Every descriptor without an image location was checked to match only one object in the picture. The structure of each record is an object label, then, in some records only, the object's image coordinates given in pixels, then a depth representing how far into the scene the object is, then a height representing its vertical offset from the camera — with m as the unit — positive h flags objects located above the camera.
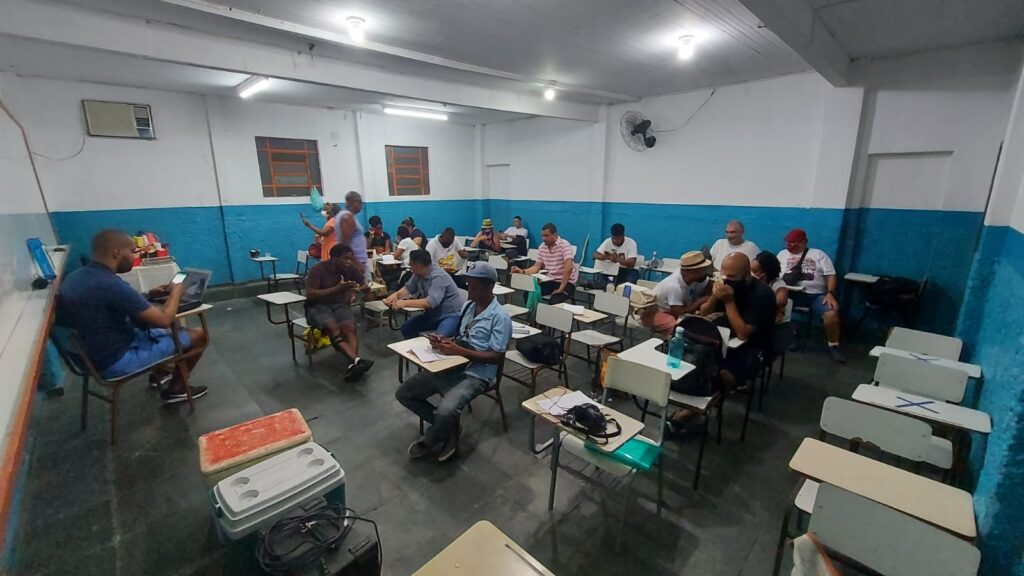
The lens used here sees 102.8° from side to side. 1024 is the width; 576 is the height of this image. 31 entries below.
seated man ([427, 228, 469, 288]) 5.86 -0.82
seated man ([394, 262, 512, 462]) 2.89 -1.21
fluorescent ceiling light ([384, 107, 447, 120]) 7.48 +1.56
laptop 3.41 -0.75
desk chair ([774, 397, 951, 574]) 1.89 -1.12
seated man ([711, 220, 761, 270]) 5.15 -0.62
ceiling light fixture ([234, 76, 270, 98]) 5.40 +1.54
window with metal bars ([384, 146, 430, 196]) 8.80 +0.58
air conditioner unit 5.70 +1.11
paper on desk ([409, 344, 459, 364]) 2.84 -1.09
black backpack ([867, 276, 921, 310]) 4.62 -1.08
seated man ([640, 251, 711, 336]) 3.59 -0.91
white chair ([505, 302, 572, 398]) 3.30 -1.13
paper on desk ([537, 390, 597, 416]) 2.22 -1.13
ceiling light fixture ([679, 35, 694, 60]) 3.95 +1.45
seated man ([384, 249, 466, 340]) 3.89 -0.98
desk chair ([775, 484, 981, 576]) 1.28 -1.13
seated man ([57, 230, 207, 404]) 2.75 -0.77
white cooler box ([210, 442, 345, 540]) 1.64 -1.21
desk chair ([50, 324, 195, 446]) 2.83 -1.12
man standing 5.00 -0.46
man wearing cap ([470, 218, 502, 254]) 8.23 -0.84
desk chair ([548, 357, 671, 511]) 2.10 -1.29
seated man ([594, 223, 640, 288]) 5.77 -0.82
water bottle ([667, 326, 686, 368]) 2.70 -1.03
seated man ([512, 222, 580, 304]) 5.40 -0.92
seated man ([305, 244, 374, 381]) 4.15 -1.08
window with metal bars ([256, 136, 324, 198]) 7.27 +0.58
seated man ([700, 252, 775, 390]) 3.06 -0.86
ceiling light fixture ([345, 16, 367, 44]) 3.49 +1.46
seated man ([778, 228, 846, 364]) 4.71 -0.98
